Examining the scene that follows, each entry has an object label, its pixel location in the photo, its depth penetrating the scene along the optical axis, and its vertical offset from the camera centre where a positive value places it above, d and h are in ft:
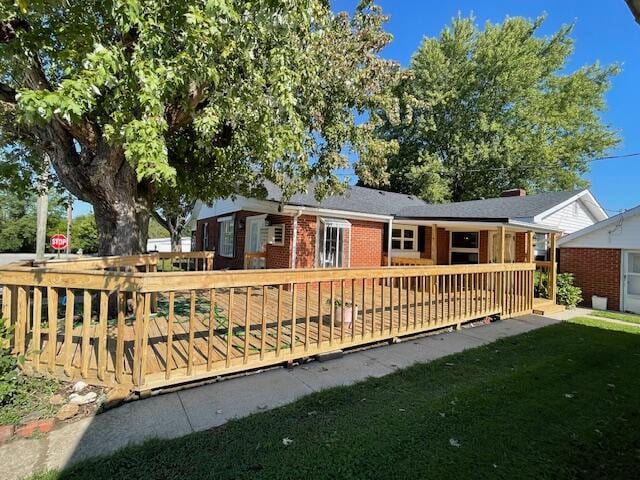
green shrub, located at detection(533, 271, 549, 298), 36.36 -3.29
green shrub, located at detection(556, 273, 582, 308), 35.91 -4.04
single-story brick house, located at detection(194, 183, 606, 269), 35.01 +2.68
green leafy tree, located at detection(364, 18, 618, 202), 71.82 +30.96
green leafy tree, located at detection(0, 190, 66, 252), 125.29 +6.50
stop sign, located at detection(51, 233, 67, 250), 77.44 +0.14
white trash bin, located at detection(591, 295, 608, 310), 36.78 -5.09
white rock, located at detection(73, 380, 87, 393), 11.96 -5.10
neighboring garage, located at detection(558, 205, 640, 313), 35.81 -0.42
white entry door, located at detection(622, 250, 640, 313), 35.83 -2.68
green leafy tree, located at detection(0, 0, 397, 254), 13.11 +7.80
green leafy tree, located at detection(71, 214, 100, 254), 121.70 +2.23
